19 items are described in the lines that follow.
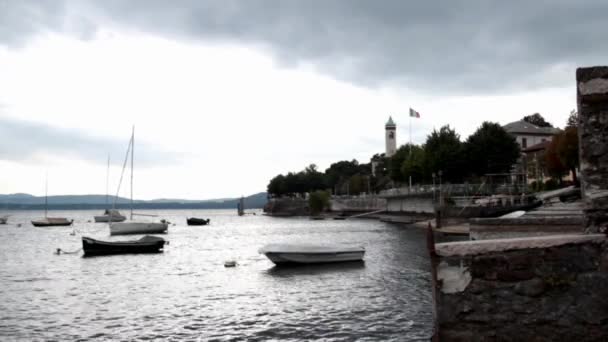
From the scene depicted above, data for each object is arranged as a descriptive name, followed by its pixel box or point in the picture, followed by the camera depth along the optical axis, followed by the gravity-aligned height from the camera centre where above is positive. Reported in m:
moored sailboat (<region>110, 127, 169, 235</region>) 65.44 -3.54
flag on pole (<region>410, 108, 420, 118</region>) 83.88 +12.91
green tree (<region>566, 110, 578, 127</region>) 56.52 +7.87
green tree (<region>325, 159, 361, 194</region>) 190.00 +5.68
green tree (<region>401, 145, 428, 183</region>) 88.10 +5.06
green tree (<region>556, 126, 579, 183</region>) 49.07 +4.07
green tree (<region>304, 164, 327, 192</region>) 183.88 +5.66
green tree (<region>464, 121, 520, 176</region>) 75.69 +6.41
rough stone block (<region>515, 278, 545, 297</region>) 6.07 -1.09
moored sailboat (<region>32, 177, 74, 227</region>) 105.75 -4.45
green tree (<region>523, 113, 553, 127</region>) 126.38 +17.41
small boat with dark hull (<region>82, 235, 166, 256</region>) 37.75 -3.39
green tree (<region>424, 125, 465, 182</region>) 80.00 +6.16
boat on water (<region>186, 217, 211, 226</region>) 111.94 -5.06
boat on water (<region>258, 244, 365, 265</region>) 28.11 -3.07
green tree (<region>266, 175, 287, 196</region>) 186.25 +3.80
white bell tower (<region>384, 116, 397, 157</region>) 184.12 +20.85
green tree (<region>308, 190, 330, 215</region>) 145.75 -1.41
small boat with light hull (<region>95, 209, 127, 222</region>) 102.11 -3.94
